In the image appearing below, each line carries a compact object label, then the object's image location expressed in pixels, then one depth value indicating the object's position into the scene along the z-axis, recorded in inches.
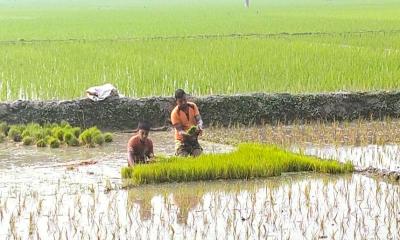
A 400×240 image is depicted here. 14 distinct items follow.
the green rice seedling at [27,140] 709.9
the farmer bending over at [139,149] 568.1
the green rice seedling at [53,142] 701.3
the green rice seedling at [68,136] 706.8
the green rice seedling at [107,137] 726.5
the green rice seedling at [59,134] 717.9
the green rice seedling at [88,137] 705.6
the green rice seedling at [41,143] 703.1
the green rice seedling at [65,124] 748.6
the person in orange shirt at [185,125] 605.0
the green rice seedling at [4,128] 750.5
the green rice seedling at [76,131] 723.4
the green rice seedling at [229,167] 549.0
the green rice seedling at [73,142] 706.8
